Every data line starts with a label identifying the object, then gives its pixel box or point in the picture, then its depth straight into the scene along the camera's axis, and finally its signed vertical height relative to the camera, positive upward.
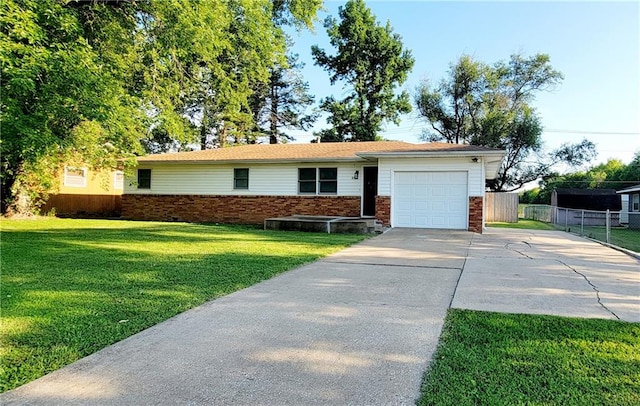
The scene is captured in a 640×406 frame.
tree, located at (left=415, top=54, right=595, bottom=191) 32.91 +8.60
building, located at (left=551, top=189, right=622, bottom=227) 25.96 +0.41
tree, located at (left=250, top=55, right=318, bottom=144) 33.81 +8.38
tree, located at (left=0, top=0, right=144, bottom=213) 6.95 +2.29
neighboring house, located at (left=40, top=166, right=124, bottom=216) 20.02 +0.07
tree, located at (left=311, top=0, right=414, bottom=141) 32.12 +10.98
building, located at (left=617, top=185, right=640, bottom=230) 25.24 +0.57
